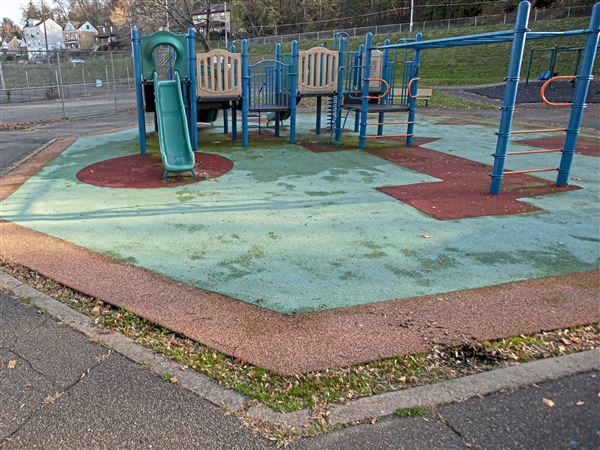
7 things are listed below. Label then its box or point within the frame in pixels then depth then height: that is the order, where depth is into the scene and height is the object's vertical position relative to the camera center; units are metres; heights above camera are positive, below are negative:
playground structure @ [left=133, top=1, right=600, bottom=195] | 9.56 +0.12
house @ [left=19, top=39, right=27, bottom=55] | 81.54 +6.91
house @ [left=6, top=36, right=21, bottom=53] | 100.15 +7.78
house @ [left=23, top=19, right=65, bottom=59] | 92.12 +9.30
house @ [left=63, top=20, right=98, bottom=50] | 92.19 +9.11
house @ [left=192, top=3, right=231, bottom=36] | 48.38 +7.75
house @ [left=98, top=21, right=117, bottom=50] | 84.97 +8.83
